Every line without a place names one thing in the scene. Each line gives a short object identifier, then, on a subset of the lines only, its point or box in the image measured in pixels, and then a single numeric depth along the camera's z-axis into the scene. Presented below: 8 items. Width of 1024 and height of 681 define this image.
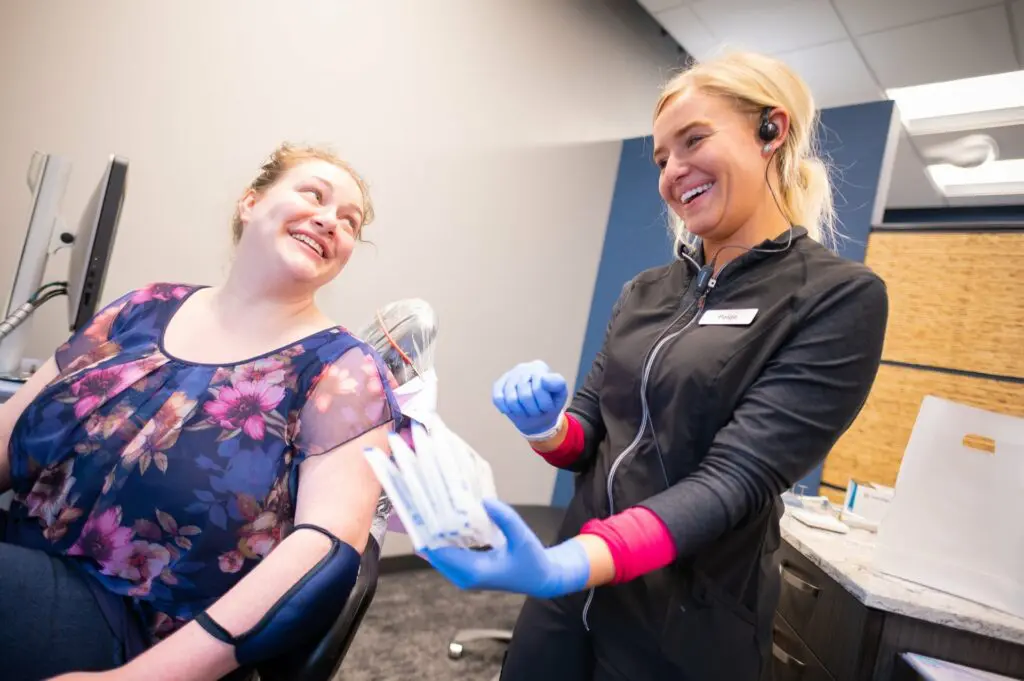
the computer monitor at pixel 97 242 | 1.31
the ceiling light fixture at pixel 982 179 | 4.26
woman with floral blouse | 0.77
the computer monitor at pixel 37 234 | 1.43
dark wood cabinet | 1.02
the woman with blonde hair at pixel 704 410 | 0.66
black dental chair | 0.78
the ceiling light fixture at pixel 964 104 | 3.30
